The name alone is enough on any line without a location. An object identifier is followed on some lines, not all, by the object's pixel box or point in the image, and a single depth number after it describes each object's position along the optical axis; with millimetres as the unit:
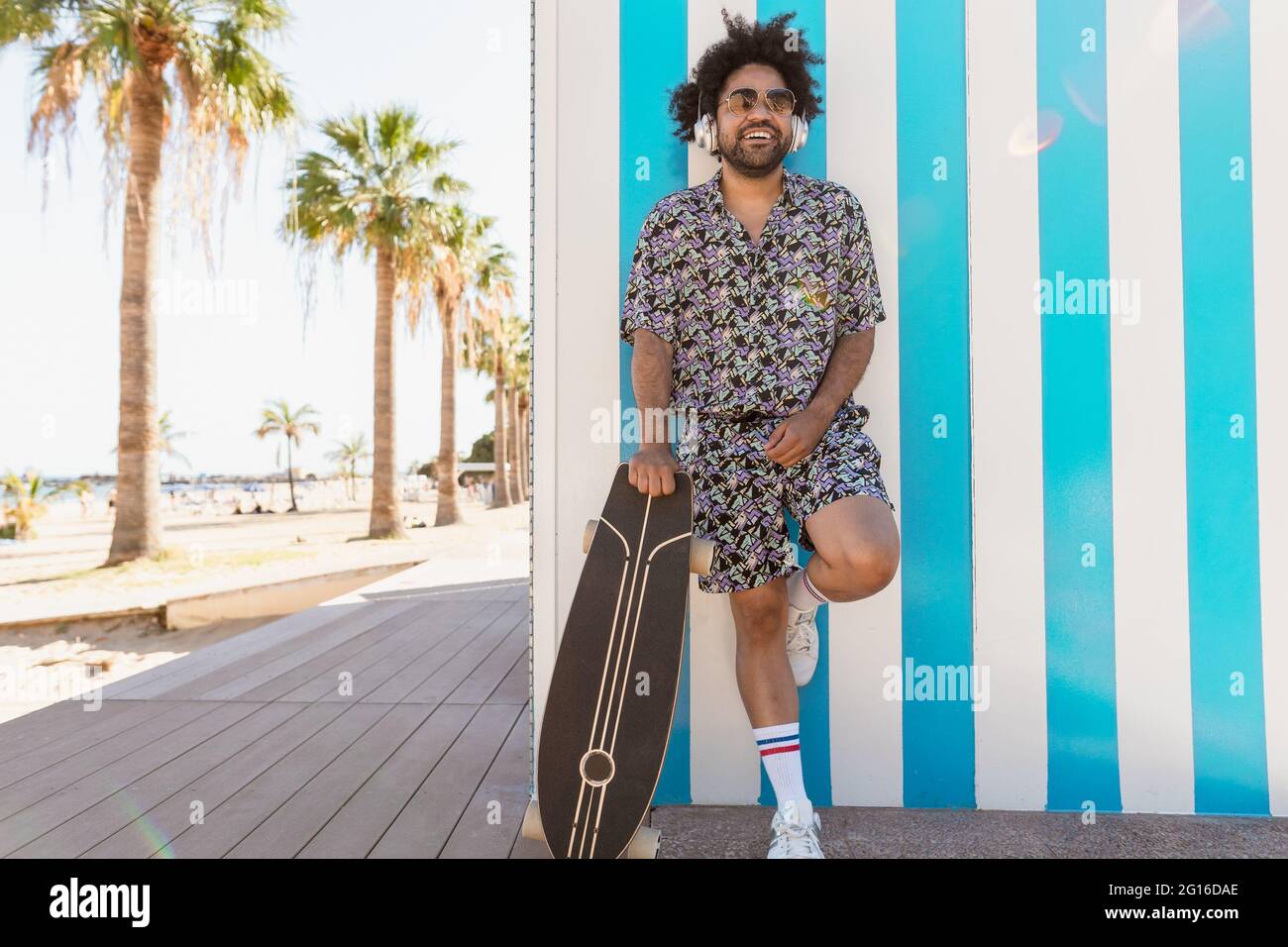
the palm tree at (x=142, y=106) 8016
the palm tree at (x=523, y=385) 25750
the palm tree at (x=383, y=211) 11922
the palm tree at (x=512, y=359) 23362
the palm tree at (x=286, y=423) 49812
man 1644
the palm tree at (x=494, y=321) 15656
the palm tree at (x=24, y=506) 17391
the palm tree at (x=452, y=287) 13492
